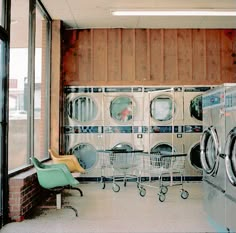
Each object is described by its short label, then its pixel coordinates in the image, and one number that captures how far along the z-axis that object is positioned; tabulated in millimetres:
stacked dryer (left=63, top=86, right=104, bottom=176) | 7832
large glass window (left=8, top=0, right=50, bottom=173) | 5191
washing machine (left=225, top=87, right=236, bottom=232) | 3404
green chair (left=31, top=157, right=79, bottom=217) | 4871
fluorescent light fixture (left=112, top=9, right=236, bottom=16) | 6375
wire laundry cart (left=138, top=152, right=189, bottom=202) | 6129
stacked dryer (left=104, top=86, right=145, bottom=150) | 7820
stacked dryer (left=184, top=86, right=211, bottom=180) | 7766
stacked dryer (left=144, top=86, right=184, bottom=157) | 7773
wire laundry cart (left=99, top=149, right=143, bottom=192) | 7203
